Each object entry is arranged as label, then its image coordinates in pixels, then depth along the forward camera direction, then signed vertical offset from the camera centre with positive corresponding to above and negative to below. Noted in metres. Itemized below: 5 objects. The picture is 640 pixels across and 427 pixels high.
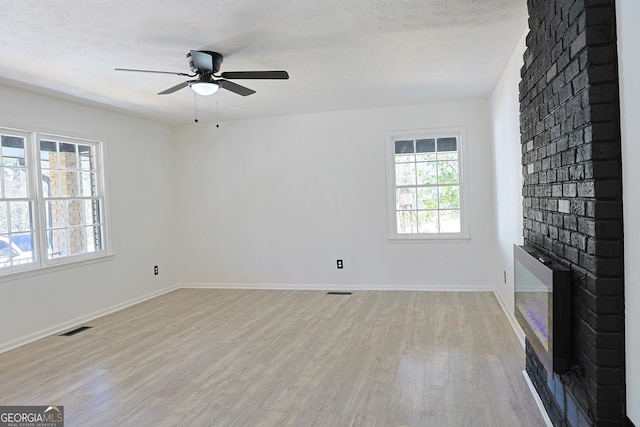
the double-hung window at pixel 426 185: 5.86 +0.16
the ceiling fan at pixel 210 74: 3.26 +0.96
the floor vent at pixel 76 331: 4.46 -1.24
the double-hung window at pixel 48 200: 4.27 +0.12
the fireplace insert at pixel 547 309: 1.85 -0.54
